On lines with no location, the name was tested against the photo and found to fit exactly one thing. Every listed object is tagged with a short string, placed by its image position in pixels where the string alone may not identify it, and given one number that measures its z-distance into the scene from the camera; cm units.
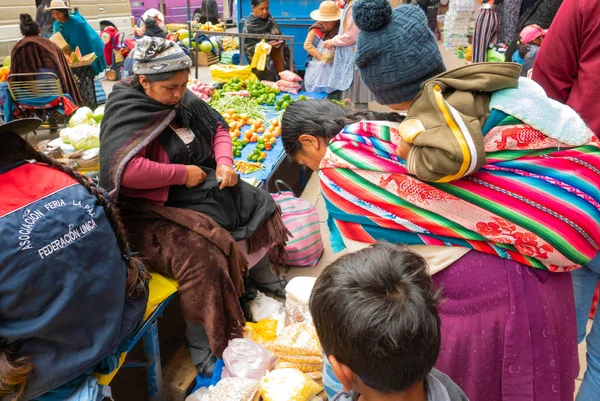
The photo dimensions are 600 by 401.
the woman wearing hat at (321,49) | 646
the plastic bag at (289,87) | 621
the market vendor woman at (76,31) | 725
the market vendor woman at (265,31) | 706
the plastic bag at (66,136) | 391
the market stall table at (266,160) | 372
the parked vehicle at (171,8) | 1753
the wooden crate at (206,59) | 1174
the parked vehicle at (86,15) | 1057
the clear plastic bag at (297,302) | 264
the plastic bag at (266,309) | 290
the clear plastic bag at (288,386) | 213
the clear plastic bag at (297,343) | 234
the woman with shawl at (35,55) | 594
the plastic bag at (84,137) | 379
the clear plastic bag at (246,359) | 235
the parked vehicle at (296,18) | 881
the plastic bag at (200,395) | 232
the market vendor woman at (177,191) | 243
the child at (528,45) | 403
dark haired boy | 95
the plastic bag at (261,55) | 657
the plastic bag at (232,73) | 646
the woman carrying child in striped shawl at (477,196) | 116
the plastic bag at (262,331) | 267
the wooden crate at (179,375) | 252
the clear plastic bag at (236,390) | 210
